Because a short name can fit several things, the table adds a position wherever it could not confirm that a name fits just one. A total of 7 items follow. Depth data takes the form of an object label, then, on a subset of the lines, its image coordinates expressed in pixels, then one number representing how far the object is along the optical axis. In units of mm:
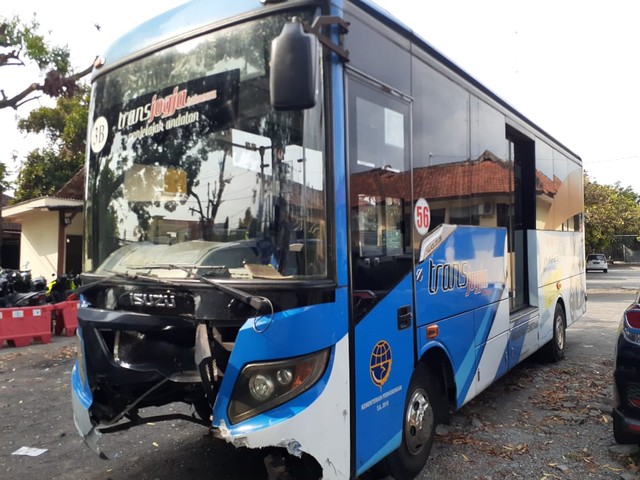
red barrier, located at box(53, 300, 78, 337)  10578
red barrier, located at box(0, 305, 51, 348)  9305
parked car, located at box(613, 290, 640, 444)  3865
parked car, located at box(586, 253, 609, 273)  36125
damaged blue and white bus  2771
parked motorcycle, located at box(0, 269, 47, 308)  10289
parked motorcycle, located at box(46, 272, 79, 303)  11758
